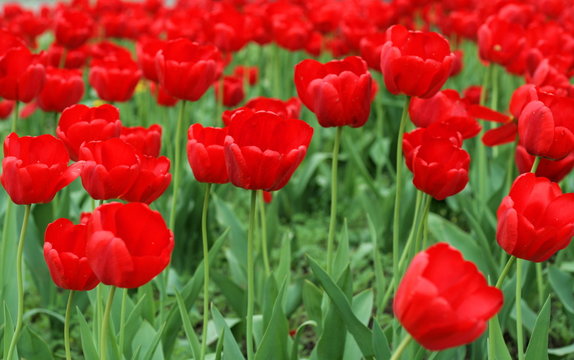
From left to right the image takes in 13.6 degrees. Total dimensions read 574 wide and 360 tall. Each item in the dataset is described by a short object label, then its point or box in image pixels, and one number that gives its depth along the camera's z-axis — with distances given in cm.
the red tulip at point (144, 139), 245
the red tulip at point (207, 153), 231
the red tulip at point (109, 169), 223
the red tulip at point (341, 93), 237
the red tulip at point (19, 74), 257
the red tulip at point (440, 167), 235
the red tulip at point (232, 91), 327
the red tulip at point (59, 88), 274
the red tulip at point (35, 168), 223
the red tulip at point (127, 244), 209
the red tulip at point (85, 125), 238
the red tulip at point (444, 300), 202
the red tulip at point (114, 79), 280
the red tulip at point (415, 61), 237
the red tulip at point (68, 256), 219
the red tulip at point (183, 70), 253
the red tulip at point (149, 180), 227
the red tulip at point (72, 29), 343
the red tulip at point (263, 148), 223
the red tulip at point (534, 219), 219
